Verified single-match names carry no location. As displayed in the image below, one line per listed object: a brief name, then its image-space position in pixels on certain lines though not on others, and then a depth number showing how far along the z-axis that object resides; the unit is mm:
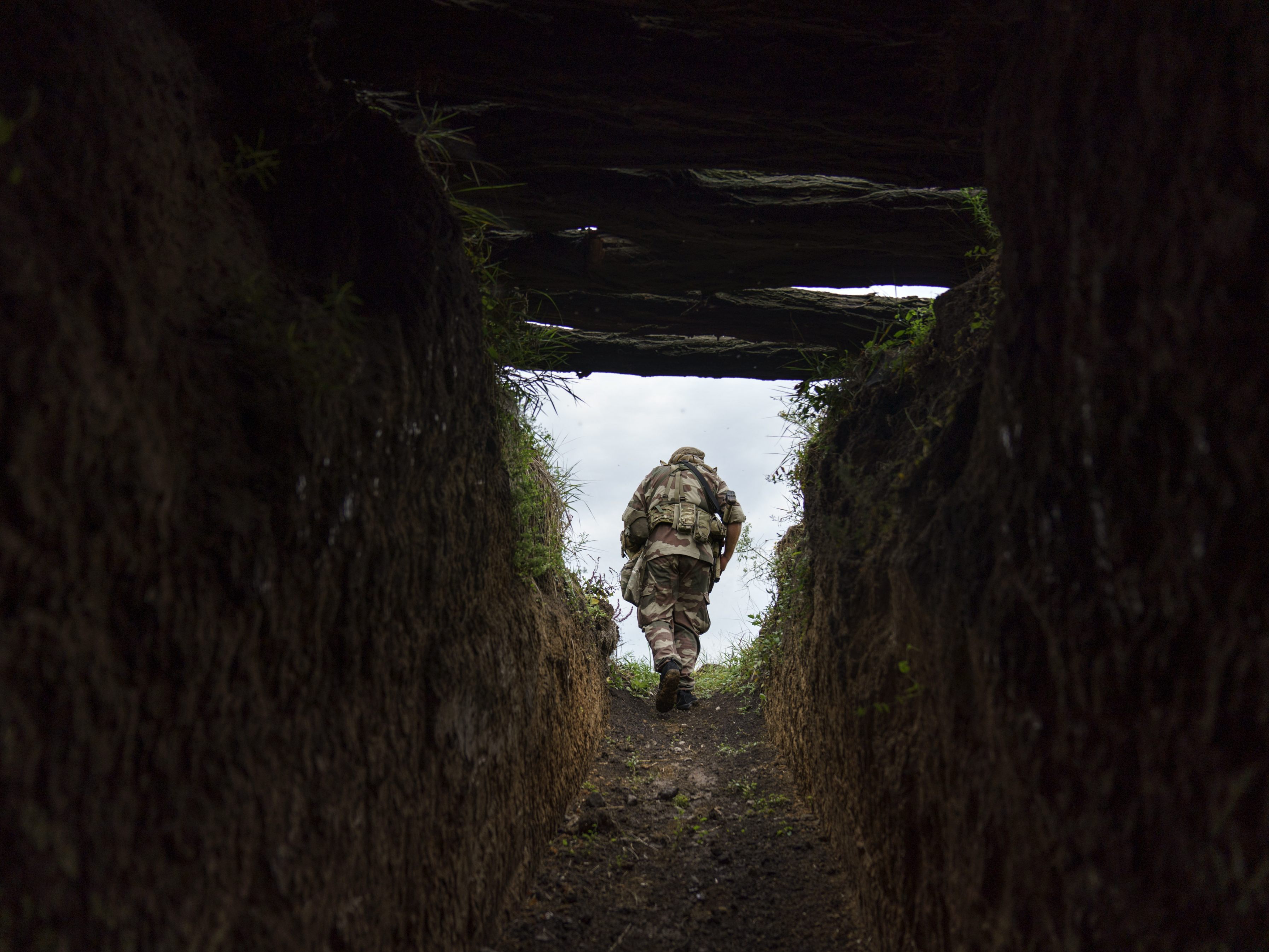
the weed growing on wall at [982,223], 3537
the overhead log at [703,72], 2494
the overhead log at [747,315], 4371
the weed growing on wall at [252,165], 2133
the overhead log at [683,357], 4926
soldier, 6527
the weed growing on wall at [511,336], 2934
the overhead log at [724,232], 3395
